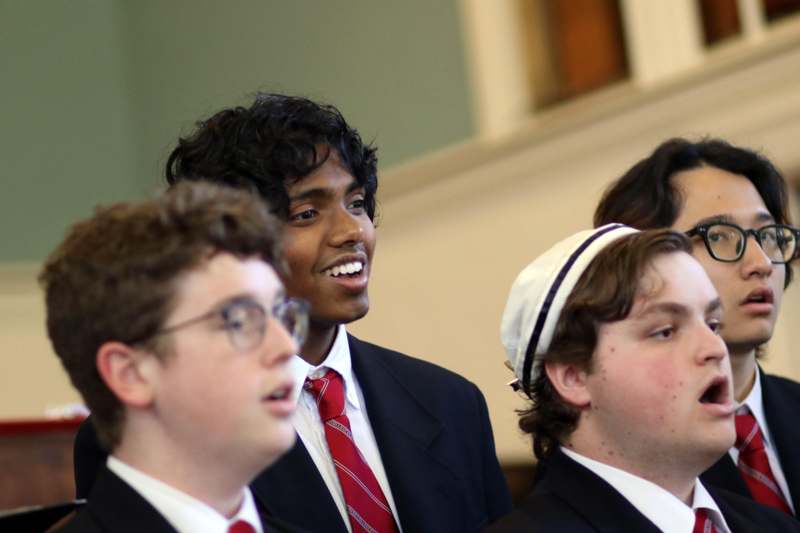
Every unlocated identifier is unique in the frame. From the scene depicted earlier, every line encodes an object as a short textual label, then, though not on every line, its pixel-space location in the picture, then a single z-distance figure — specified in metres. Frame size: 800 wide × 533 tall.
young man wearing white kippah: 5.05
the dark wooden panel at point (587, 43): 14.71
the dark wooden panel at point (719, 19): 13.66
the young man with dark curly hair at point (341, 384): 5.50
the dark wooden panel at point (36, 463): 8.95
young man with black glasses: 6.34
